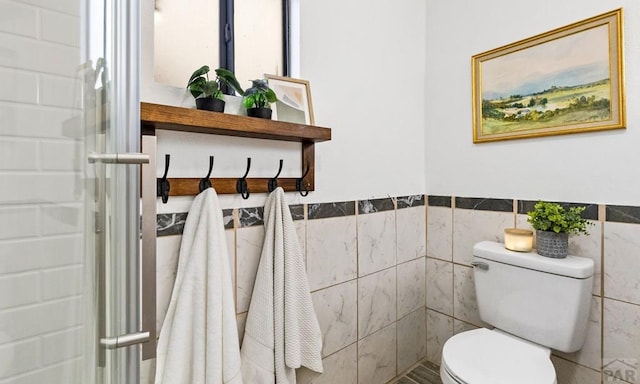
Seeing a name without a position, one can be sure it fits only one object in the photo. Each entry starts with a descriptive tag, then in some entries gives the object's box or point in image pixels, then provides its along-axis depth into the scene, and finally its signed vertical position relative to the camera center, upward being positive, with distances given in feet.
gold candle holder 4.32 -0.64
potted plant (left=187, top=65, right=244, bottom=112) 3.14 +1.04
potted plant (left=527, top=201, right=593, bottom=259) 3.99 -0.43
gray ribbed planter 4.05 -0.66
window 3.55 +1.92
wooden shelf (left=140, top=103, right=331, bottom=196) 2.78 +0.66
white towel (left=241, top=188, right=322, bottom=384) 3.43 -1.33
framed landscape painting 3.97 +1.52
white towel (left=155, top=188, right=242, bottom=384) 2.90 -1.13
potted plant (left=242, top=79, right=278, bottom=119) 3.44 +1.05
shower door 1.69 +0.01
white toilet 3.50 -1.65
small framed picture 3.82 +1.16
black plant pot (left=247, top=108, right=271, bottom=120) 3.42 +0.88
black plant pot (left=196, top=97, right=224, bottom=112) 3.14 +0.90
